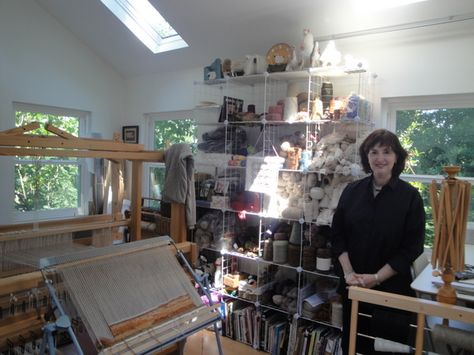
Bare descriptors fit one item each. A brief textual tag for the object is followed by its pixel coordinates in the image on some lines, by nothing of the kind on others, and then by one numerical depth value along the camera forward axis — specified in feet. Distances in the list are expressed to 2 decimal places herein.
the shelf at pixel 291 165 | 8.18
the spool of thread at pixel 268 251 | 8.98
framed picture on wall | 13.52
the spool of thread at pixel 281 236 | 8.93
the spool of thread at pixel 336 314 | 7.93
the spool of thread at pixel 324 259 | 8.07
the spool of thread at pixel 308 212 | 8.31
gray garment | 7.73
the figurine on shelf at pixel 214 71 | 9.94
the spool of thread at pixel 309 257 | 8.31
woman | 5.43
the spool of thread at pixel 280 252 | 8.81
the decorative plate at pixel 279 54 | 8.84
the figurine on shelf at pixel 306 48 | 8.38
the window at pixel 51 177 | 11.40
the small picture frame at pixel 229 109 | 9.67
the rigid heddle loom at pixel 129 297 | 4.43
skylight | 11.13
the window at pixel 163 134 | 12.60
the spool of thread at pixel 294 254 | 8.57
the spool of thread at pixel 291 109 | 8.64
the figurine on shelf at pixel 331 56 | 8.09
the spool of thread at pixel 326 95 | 8.43
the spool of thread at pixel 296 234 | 8.65
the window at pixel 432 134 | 7.94
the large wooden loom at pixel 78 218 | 4.74
